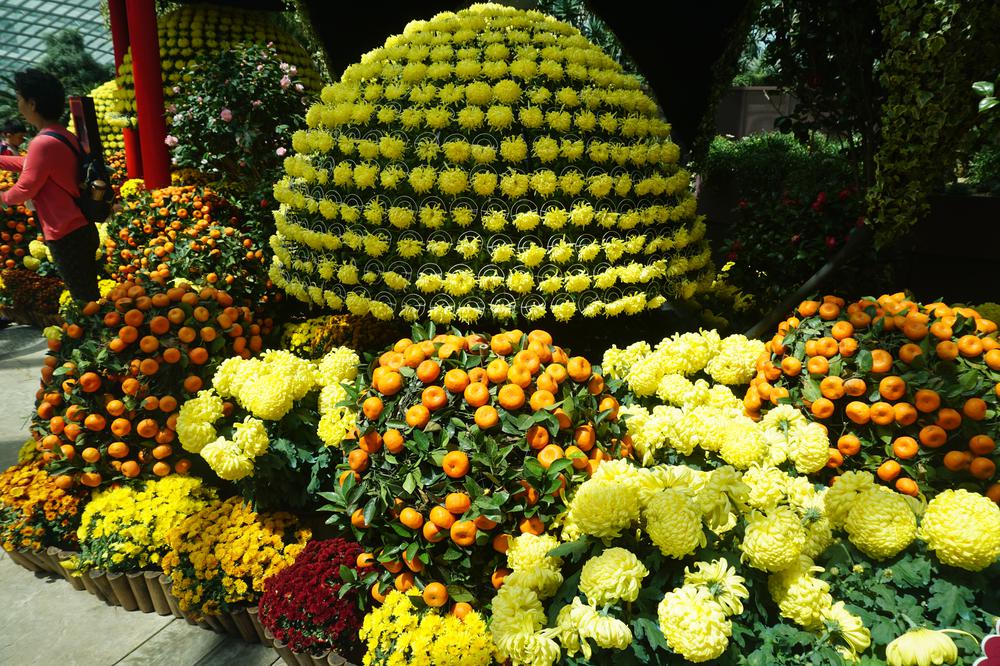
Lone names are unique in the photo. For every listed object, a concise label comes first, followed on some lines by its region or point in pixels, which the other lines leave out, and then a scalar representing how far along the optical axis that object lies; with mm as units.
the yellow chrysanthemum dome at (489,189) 3566
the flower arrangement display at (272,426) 2904
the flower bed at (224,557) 2898
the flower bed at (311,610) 2592
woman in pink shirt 4320
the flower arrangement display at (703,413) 2652
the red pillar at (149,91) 6445
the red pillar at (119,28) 10344
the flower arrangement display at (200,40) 8828
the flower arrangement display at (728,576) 1886
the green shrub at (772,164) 8174
